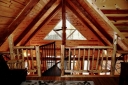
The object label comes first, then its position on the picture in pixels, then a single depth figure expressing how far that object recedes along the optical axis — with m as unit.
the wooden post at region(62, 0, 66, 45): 4.72
